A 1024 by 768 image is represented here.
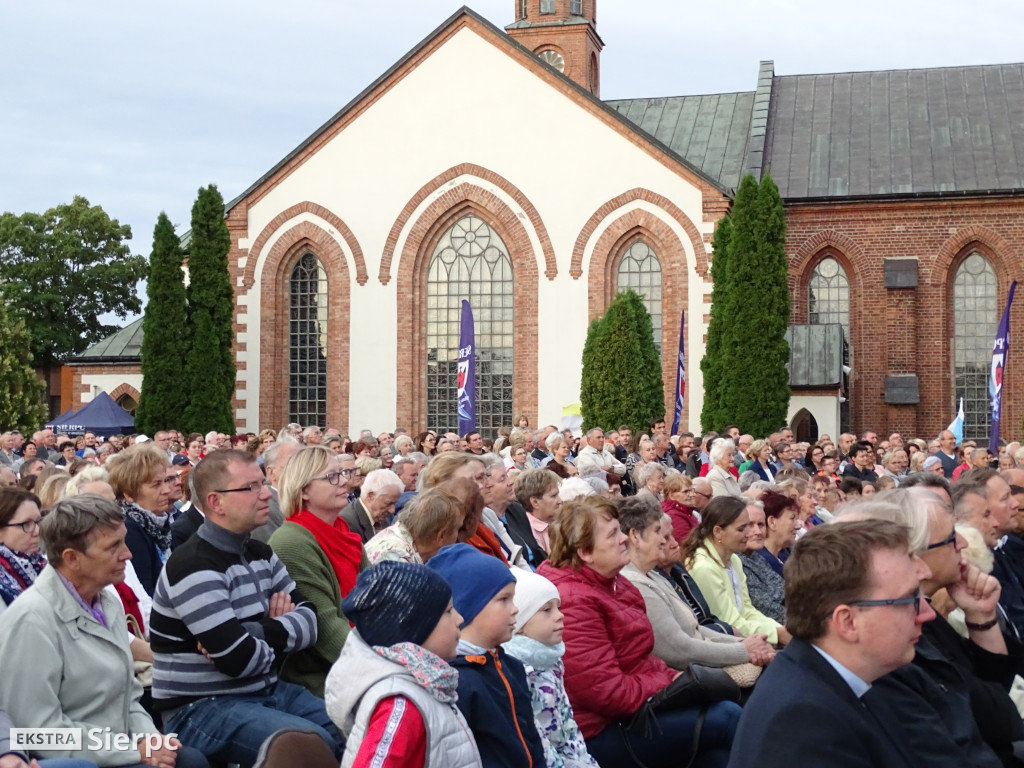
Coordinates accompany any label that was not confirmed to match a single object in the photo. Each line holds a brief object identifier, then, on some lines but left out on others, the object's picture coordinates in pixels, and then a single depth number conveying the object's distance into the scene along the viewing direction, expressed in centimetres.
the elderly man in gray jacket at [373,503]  896
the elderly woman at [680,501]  1050
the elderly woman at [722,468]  1344
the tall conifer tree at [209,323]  2850
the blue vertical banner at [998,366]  2198
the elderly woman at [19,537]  595
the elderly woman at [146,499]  712
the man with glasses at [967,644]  486
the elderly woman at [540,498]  962
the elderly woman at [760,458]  1678
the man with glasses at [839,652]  336
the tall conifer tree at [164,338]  2833
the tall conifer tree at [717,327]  2736
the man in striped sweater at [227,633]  560
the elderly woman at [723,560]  811
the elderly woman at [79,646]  488
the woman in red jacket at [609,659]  605
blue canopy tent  2705
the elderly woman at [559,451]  1482
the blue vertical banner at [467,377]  2059
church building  2895
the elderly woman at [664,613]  694
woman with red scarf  644
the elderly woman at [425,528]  667
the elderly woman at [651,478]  1232
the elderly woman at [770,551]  877
